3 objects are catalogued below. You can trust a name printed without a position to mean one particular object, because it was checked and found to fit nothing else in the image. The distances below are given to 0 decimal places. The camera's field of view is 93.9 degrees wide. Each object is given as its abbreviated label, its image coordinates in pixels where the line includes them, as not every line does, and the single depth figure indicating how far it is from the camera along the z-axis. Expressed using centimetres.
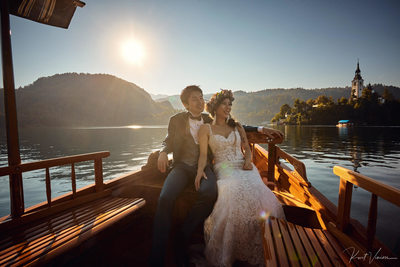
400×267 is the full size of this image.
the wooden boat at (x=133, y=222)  150
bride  210
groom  217
